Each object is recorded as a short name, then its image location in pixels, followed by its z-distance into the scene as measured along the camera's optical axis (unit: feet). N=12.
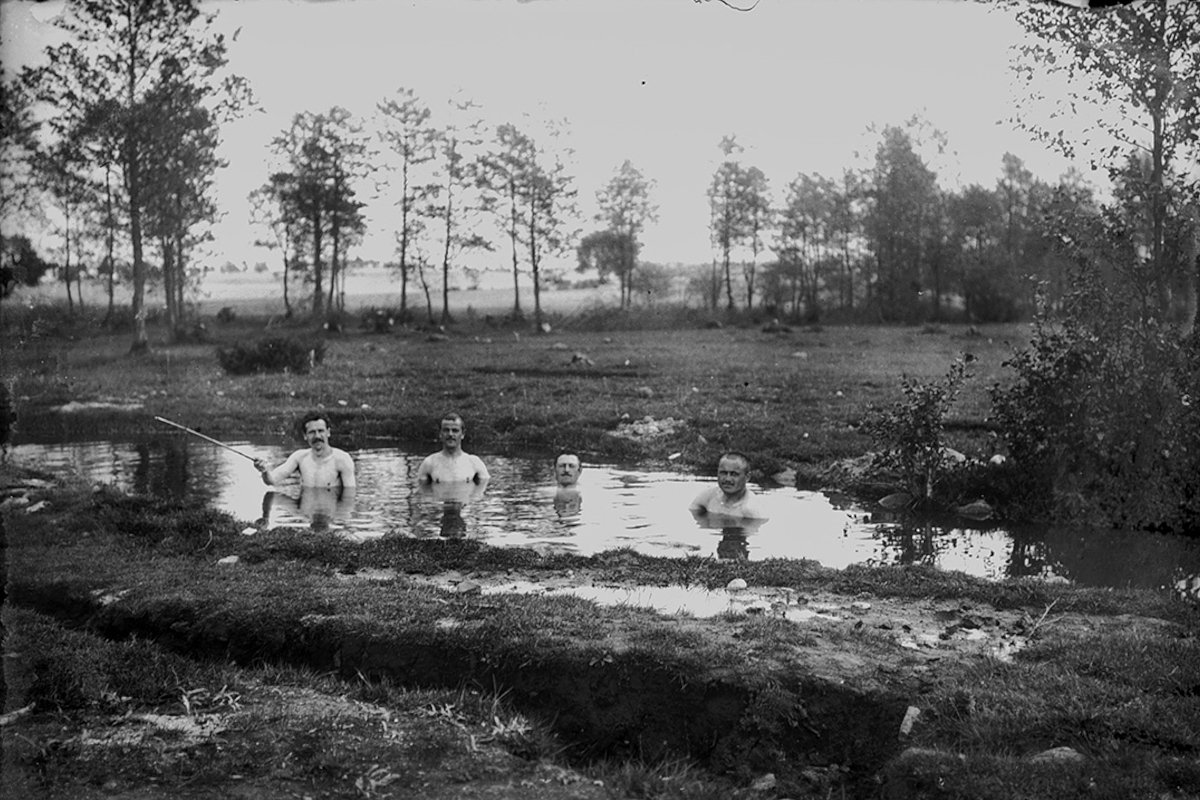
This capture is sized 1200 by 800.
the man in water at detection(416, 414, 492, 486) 44.32
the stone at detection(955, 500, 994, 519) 39.52
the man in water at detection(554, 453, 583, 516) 40.83
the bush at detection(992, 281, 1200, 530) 36.42
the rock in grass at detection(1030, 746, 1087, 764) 15.52
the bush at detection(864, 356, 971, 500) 40.22
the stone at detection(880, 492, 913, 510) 41.16
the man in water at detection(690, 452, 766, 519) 38.04
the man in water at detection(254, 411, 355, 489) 43.39
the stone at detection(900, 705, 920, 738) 16.95
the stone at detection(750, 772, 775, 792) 16.33
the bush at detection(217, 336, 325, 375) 75.46
